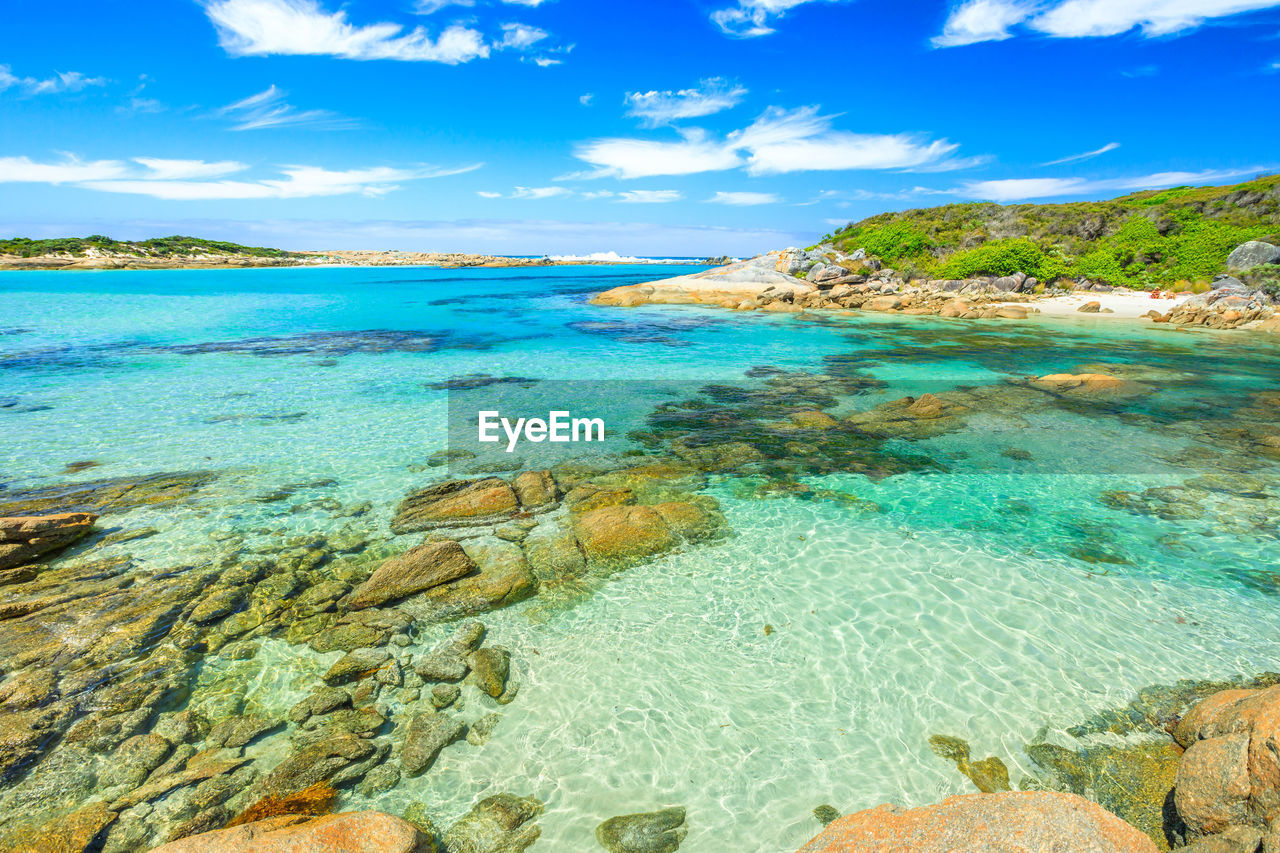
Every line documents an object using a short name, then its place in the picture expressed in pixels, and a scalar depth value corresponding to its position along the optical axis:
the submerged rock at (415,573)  6.77
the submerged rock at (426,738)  4.67
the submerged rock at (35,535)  7.21
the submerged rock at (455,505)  8.67
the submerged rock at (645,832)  4.12
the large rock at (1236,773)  3.37
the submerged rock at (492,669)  5.51
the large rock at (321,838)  3.34
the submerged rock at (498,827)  4.06
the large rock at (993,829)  3.00
